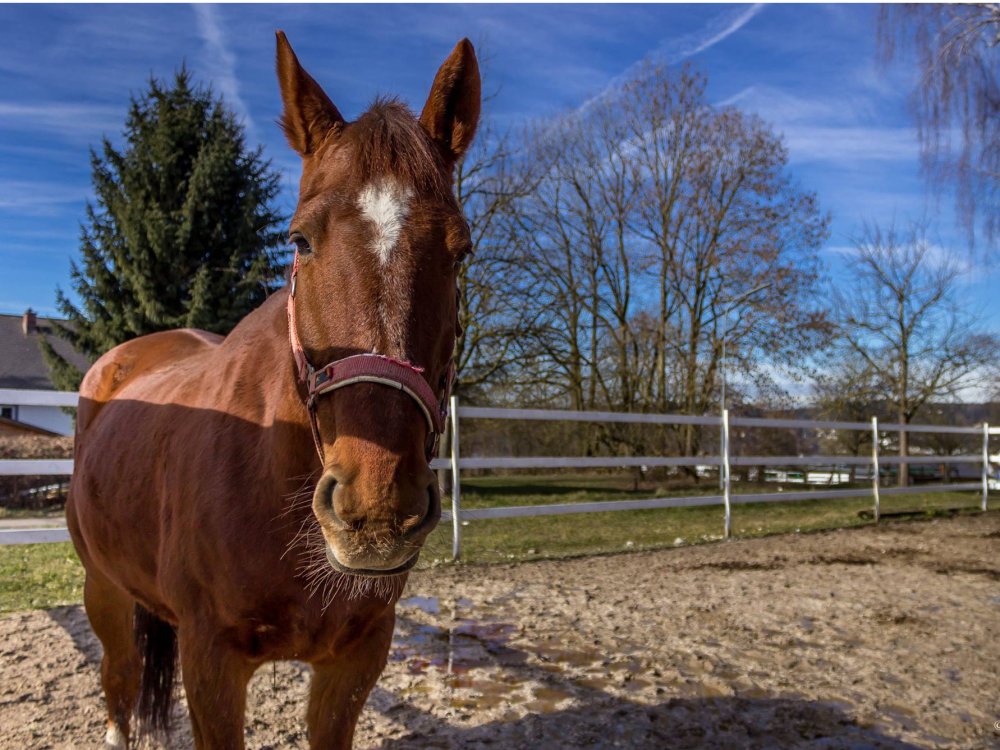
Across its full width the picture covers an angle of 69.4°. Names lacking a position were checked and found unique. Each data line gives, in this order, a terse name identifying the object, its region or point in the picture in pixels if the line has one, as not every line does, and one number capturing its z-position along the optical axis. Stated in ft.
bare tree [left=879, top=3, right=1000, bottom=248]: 34.86
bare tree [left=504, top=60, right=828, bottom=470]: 54.24
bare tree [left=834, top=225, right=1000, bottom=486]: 62.49
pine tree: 44.50
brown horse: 4.22
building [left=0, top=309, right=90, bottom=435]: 100.22
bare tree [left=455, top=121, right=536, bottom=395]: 46.47
